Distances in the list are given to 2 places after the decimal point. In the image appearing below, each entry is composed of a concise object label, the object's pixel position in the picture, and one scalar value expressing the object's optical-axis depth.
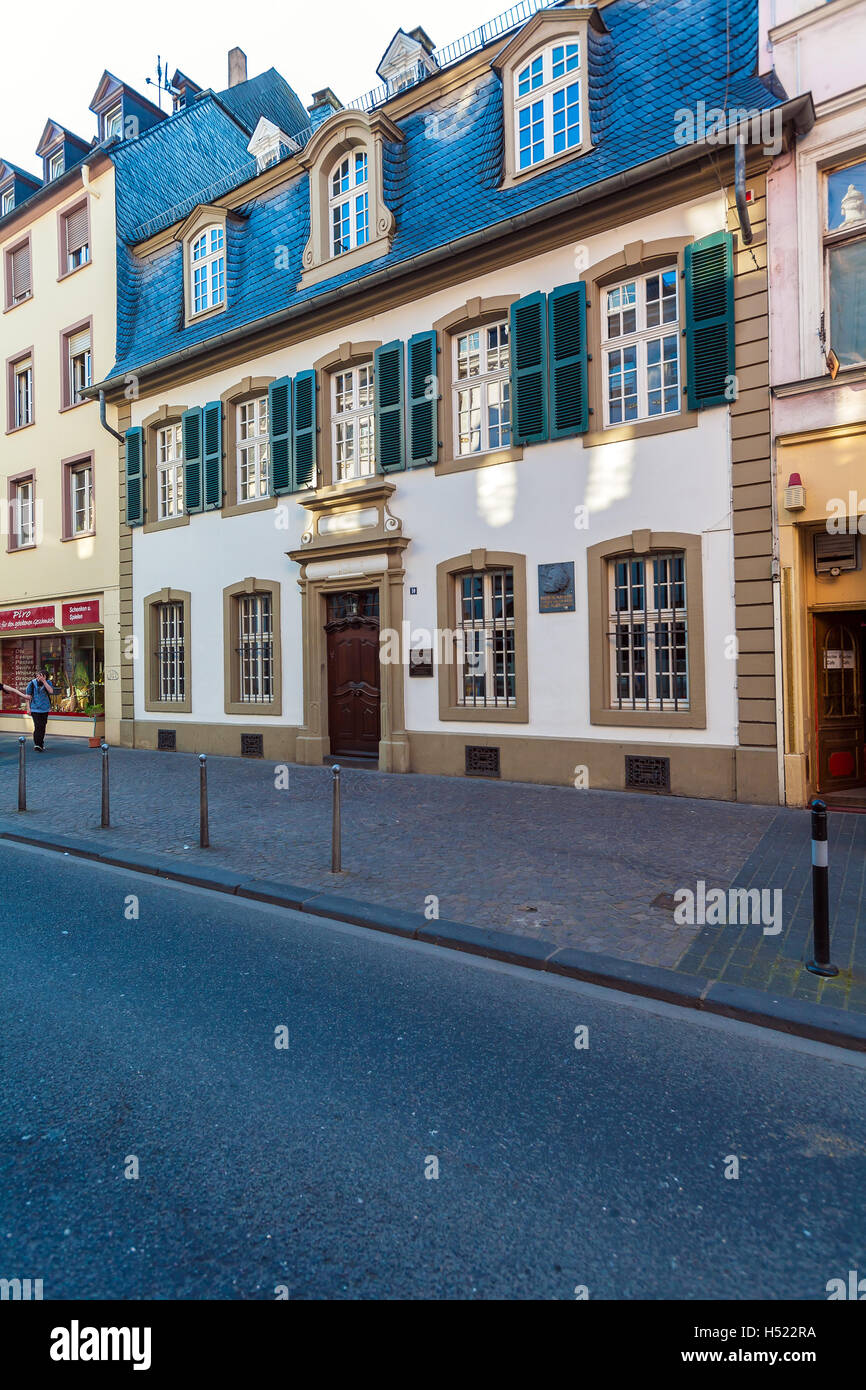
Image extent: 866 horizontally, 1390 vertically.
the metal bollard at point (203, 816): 7.73
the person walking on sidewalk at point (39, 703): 16.58
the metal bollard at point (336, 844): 6.70
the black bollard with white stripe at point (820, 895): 4.37
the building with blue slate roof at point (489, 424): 9.73
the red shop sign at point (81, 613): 17.94
